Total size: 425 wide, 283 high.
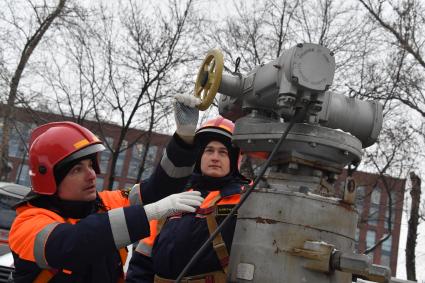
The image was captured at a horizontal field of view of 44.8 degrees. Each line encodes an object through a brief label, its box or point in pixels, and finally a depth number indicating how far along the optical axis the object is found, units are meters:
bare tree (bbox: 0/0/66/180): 16.67
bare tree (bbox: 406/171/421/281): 17.09
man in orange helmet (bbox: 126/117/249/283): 2.68
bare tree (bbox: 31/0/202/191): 15.54
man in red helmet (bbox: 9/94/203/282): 2.06
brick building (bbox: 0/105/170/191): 18.44
